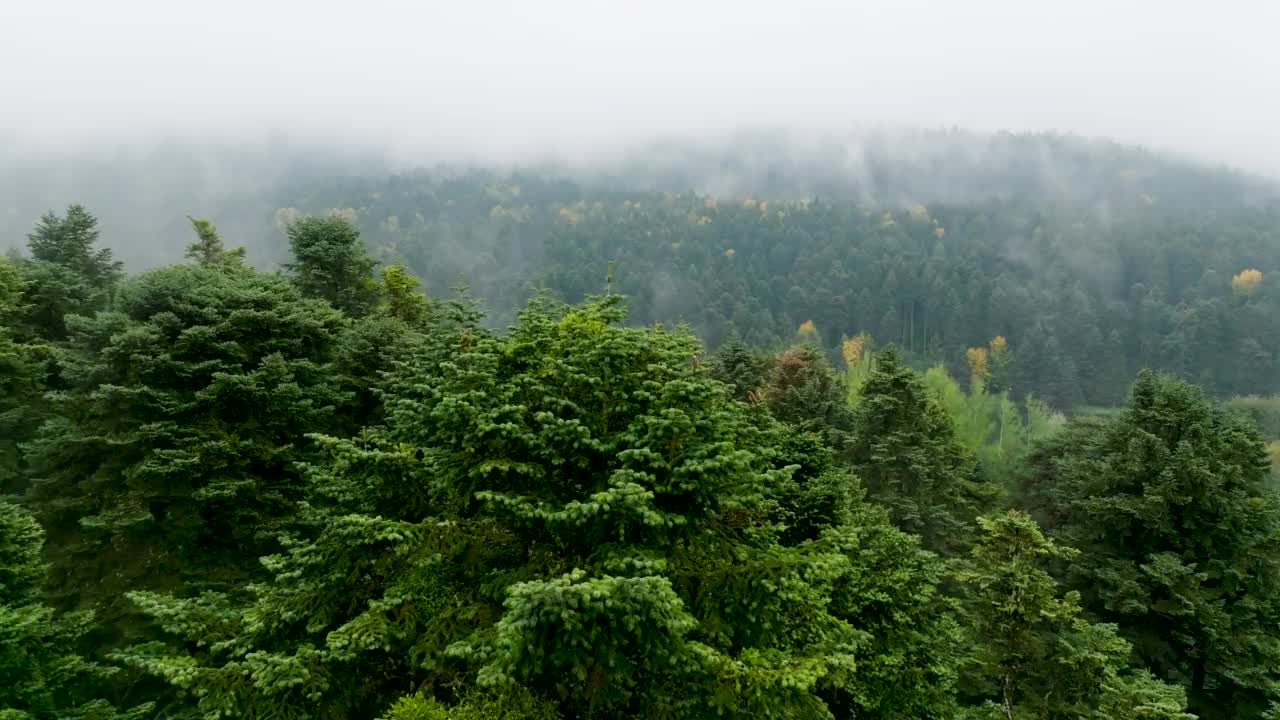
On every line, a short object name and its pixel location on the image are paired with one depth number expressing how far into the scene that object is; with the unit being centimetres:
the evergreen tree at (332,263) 2795
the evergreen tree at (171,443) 1515
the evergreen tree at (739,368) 3850
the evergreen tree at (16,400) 2059
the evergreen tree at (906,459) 2558
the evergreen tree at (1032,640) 1222
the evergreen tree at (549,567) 738
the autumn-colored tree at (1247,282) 15673
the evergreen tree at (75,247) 3412
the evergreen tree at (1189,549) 1786
